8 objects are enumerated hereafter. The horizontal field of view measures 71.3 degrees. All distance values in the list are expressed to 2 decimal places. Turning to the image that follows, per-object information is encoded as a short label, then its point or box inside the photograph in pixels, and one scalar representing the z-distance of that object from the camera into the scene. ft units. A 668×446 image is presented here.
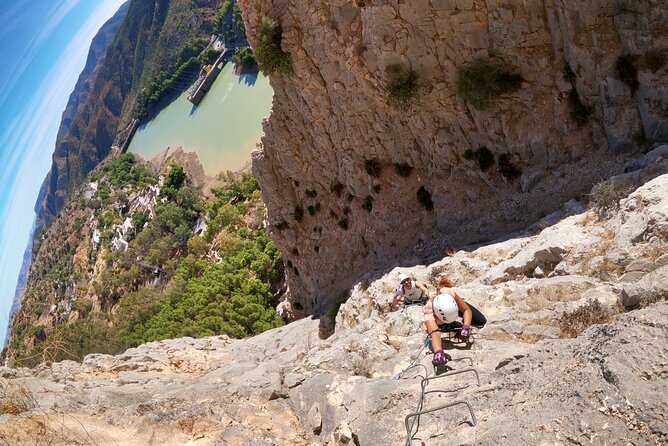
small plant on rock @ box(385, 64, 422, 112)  60.13
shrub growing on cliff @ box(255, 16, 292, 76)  68.23
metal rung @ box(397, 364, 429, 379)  26.50
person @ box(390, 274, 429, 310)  42.47
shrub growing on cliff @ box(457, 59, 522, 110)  54.85
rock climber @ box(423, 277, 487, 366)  29.25
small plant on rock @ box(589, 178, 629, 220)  38.65
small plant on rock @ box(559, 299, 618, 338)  26.03
